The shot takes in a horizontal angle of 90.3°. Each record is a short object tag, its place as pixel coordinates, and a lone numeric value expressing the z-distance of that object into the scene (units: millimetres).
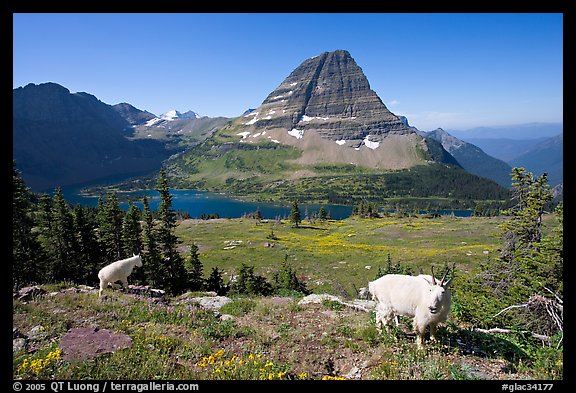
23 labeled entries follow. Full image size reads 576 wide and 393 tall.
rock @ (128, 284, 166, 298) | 14689
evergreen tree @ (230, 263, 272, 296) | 38784
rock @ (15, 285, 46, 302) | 11195
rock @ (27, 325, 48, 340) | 7698
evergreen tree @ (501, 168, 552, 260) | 17594
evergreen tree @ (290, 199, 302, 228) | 115188
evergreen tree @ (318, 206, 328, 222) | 140038
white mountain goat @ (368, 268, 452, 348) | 7812
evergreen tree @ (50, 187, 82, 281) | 34375
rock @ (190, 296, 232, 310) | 13398
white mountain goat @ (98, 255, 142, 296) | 14141
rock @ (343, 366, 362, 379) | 6702
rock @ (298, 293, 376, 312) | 12375
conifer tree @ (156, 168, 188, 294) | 34406
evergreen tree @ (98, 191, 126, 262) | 37594
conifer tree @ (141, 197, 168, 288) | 34406
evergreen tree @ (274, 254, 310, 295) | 40156
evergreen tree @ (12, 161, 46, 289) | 27469
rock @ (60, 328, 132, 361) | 6824
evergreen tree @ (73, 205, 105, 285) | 35156
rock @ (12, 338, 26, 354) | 6895
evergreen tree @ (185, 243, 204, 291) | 38719
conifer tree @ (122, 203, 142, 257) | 37531
